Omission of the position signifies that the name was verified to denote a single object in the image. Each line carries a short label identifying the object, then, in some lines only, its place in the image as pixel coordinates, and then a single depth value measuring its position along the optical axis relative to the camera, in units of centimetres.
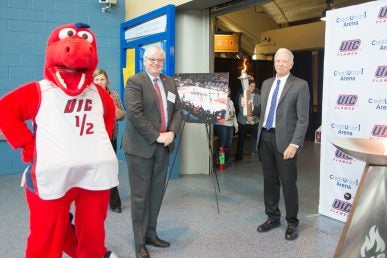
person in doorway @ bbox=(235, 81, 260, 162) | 622
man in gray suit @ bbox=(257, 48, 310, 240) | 291
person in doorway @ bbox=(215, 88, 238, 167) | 589
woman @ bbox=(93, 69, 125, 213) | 342
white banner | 301
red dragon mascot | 188
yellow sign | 830
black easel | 464
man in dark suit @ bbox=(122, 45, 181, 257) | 254
